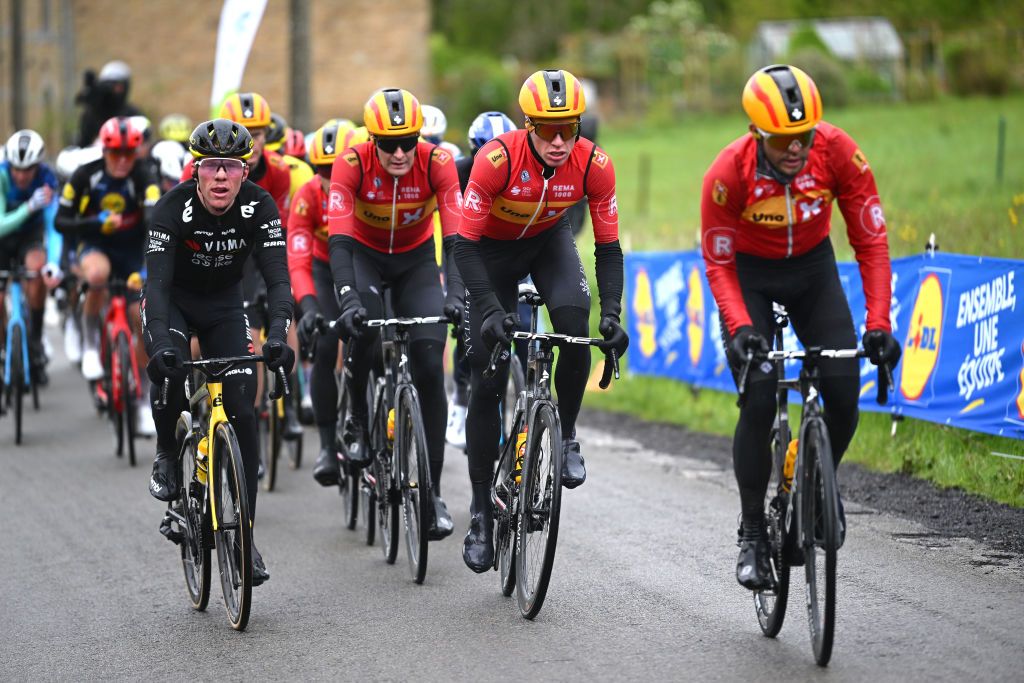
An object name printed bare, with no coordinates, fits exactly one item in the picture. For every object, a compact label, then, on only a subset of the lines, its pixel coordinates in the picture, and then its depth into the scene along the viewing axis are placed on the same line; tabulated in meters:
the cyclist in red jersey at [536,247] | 13.00
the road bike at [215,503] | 12.77
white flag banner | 33.12
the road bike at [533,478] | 12.56
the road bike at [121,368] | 21.98
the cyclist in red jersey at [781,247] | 11.52
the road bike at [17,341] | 23.92
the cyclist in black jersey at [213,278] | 13.58
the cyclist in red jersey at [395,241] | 15.29
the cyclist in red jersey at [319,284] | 17.06
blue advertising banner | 17.62
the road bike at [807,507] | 10.84
